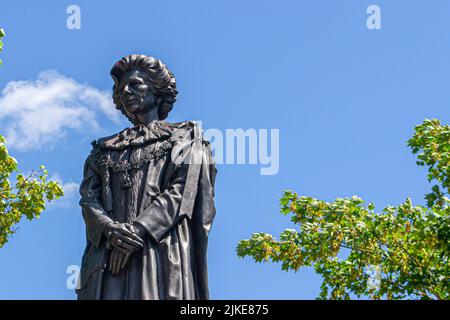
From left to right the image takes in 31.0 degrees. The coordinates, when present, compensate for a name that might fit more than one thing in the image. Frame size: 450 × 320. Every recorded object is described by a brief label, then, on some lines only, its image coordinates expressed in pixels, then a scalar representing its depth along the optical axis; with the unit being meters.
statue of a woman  7.25
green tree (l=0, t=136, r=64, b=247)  17.98
